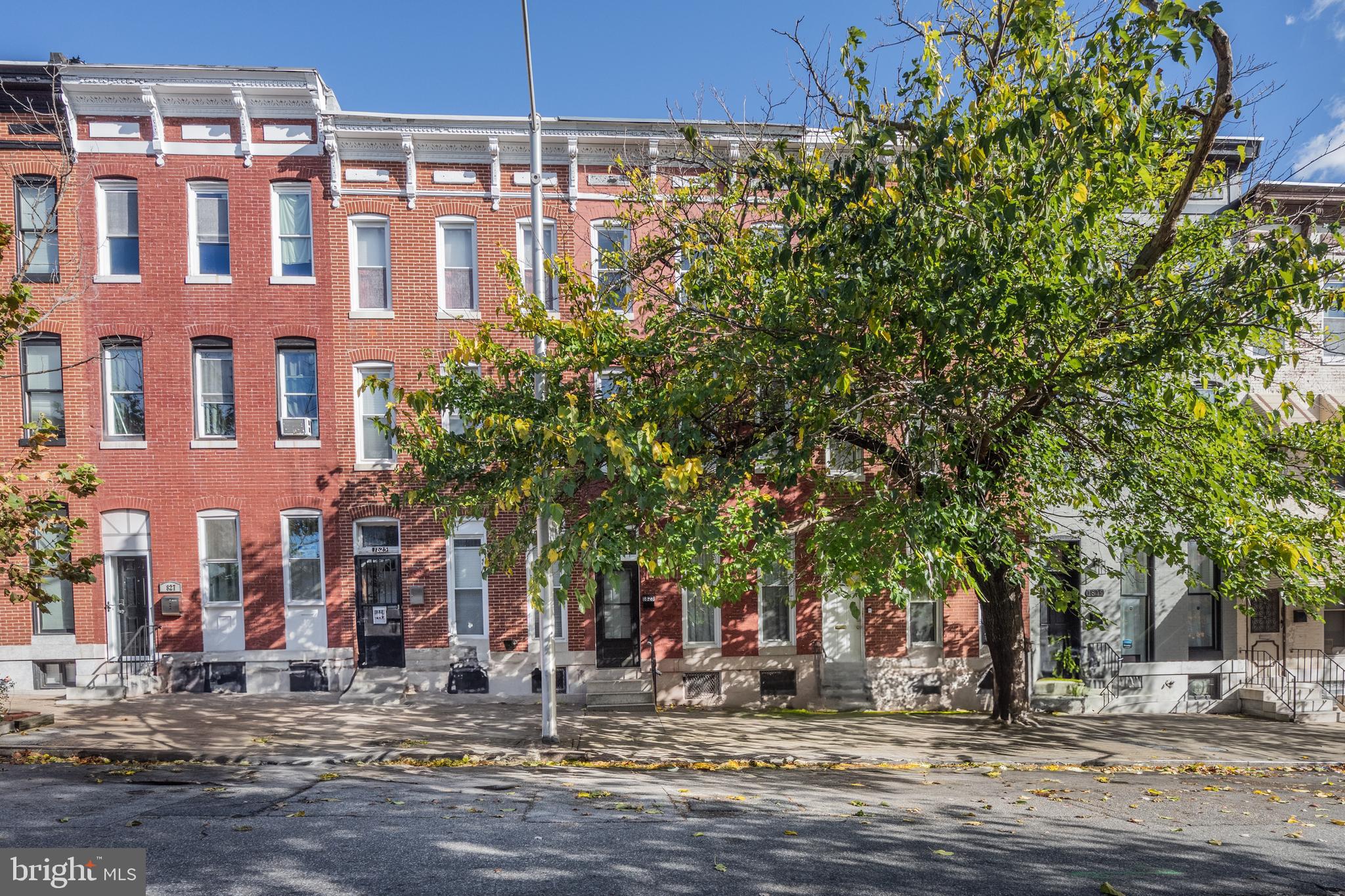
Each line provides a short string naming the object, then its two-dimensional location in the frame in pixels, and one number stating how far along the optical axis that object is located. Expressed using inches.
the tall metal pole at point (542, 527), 447.2
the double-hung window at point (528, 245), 609.9
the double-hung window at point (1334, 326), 642.2
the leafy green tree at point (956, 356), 289.0
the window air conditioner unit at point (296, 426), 594.9
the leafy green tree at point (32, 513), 402.6
